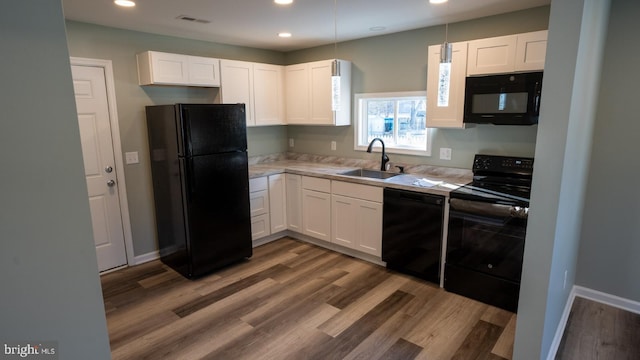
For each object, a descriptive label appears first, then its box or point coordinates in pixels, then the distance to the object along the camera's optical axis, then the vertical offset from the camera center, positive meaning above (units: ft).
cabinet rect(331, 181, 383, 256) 11.67 -3.33
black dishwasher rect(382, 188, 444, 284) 10.28 -3.43
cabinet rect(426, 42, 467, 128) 10.23 +0.83
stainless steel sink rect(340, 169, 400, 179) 13.26 -2.08
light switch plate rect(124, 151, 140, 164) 11.95 -1.24
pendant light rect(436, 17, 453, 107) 7.03 +0.88
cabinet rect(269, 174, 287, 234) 14.02 -3.32
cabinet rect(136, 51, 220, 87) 11.40 +1.68
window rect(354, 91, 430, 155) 12.73 -0.10
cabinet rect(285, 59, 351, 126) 13.83 +1.00
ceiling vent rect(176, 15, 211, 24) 10.03 +2.89
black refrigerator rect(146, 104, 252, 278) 10.76 -2.02
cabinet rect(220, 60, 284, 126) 13.33 +1.19
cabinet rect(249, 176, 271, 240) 13.35 -3.31
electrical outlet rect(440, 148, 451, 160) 11.96 -1.19
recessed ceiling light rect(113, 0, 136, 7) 8.62 +2.85
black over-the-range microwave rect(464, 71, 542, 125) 9.07 +0.50
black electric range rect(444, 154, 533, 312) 8.89 -3.05
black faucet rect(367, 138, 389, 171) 13.25 -1.54
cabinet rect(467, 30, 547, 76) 9.01 +1.67
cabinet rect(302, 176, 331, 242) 13.09 -3.32
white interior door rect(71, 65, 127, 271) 10.96 -1.38
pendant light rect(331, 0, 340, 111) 8.94 +0.92
